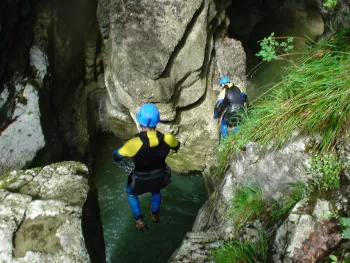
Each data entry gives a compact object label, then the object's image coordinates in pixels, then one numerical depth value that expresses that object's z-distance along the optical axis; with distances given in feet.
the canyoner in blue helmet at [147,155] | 12.73
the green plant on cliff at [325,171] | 8.63
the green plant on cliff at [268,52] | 11.14
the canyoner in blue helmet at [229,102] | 20.13
